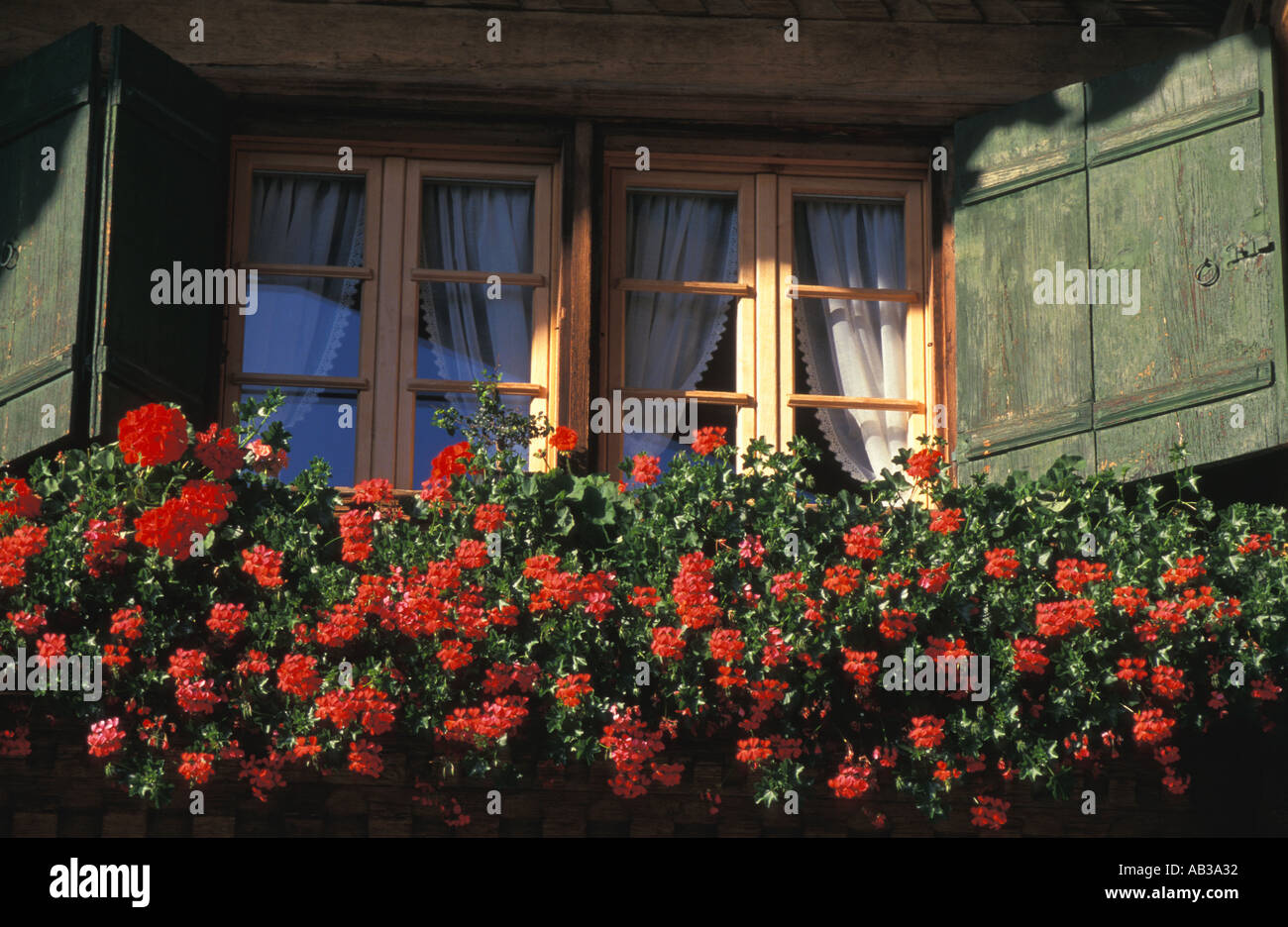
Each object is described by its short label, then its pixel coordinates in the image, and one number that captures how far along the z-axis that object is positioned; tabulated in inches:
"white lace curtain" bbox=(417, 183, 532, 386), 305.9
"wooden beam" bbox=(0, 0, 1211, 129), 307.9
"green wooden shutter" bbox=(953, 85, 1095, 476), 285.6
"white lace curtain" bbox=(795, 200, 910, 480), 306.0
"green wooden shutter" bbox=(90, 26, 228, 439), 277.0
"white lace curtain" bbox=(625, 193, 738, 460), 307.0
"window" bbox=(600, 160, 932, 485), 305.3
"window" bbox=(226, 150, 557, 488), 300.4
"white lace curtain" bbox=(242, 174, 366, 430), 304.0
